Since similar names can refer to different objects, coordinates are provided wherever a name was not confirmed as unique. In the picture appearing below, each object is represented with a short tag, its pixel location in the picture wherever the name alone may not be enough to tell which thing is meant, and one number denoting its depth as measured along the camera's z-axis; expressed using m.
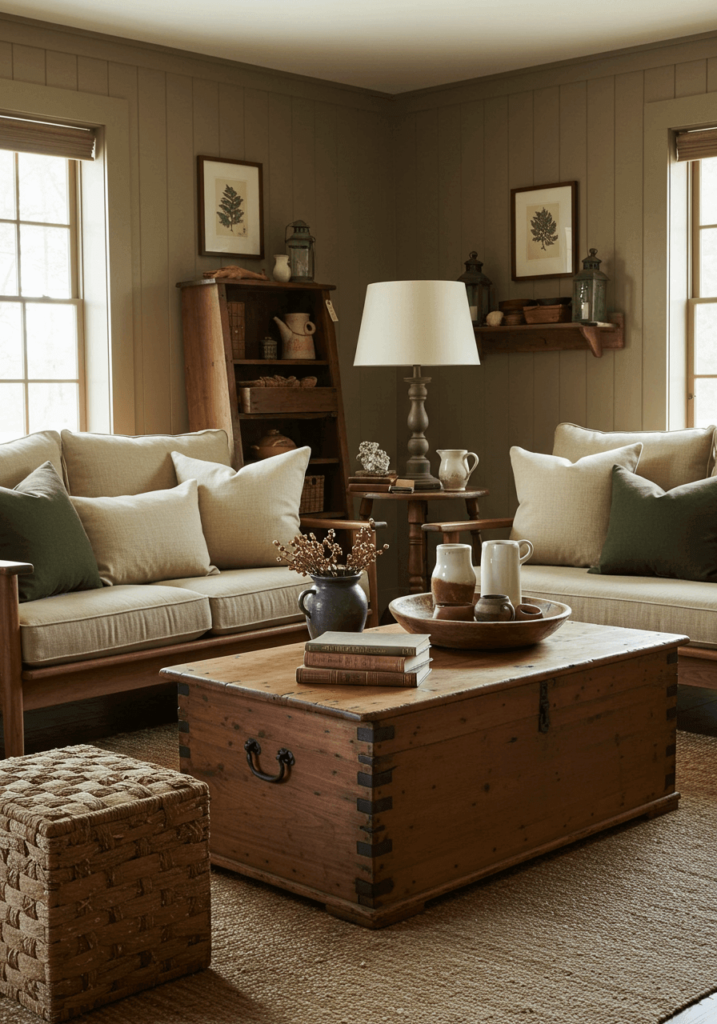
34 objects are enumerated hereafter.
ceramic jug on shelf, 5.37
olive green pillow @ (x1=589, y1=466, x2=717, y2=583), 4.08
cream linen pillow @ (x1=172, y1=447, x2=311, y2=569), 4.41
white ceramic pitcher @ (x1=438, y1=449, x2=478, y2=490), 5.06
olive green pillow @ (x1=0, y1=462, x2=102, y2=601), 3.68
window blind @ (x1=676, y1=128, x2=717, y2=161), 5.00
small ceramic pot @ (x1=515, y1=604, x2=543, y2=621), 3.03
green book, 2.62
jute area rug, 2.11
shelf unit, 5.04
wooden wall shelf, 5.27
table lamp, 4.77
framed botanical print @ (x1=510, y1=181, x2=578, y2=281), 5.42
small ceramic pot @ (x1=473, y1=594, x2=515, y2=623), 2.93
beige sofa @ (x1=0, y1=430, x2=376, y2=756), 3.47
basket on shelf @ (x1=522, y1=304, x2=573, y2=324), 5.31
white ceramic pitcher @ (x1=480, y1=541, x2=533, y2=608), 3.02
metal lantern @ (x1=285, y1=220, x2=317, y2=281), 5.38
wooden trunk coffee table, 2.43
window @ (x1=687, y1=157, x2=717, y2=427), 5.16
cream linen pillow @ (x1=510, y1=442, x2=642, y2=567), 4.46
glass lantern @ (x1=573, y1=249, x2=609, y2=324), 5.16
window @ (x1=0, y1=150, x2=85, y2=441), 4.82
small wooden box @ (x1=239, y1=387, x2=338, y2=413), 5.05
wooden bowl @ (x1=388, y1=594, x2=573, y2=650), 2.87
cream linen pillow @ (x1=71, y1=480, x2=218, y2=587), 4.04
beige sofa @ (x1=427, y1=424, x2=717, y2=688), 3.79
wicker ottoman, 2.04
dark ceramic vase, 2.94
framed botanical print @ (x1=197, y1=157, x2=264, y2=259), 5.30
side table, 4.86
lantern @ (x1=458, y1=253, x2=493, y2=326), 5.59
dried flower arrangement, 3.00
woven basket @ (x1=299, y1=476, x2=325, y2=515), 5.34
